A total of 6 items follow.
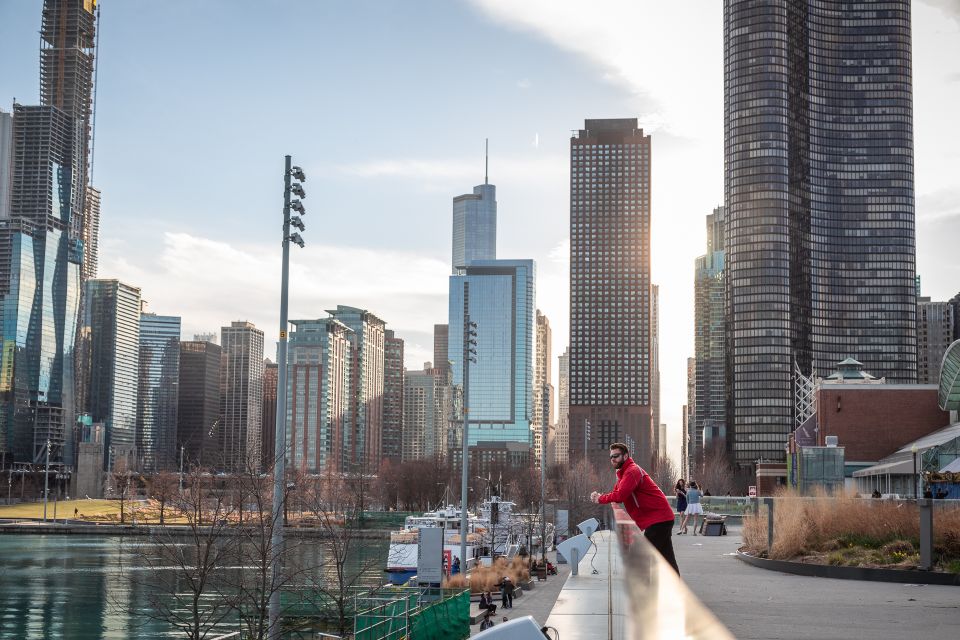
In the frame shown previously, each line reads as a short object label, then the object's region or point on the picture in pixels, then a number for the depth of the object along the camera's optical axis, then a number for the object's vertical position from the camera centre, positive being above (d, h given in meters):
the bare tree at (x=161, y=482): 113.72 -9.47
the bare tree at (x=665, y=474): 155.56 -9.24
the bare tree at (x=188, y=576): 28.08 -10.16
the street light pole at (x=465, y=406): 44.46 +0.58
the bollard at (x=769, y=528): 26.05 -2.80
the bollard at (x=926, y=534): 21.61 -2.40
